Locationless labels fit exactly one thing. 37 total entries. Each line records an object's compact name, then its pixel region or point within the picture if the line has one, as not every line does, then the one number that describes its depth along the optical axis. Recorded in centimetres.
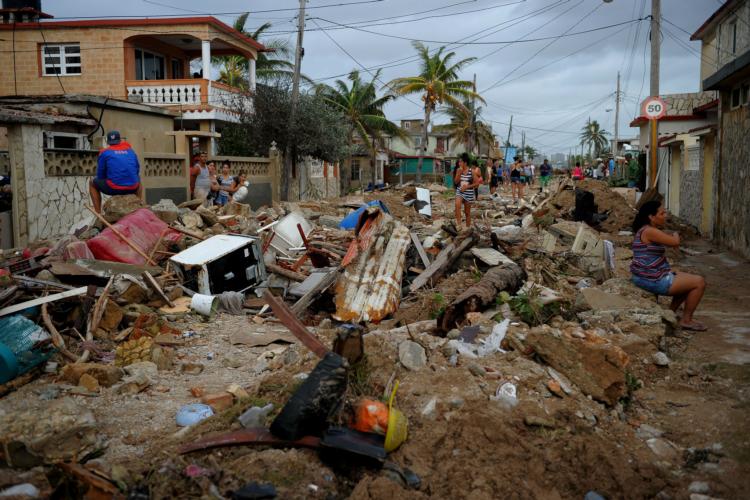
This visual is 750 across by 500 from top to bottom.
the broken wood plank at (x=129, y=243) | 834
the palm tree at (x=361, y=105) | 3819
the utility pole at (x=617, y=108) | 6034
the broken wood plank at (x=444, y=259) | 852
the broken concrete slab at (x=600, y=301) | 655
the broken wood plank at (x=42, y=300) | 590
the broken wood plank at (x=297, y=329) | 402
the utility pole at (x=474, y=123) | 4739
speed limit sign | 1489
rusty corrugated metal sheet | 762
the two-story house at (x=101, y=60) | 2339
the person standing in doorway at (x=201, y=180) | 1512
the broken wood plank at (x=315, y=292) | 776
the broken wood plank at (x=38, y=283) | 666
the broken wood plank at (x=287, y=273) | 907
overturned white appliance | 820
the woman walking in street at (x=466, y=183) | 1314
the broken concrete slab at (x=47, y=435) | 378
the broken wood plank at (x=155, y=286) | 760
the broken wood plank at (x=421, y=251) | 912
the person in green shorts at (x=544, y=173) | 3347
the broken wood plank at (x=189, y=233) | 988
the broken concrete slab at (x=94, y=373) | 533
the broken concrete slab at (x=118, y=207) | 958
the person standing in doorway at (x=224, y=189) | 1542
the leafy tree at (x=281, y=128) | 2447
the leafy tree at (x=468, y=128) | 5081
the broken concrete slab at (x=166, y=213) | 1075
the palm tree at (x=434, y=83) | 3847
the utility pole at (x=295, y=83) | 2359
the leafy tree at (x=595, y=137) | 9812
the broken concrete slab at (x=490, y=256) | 847
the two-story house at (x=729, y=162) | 1143
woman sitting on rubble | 651
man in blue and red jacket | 995
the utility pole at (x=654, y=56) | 1694
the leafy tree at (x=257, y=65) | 3323
